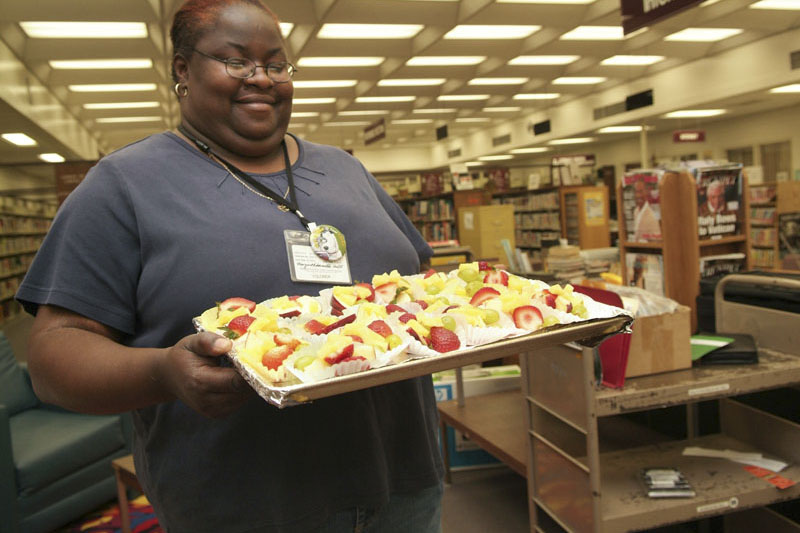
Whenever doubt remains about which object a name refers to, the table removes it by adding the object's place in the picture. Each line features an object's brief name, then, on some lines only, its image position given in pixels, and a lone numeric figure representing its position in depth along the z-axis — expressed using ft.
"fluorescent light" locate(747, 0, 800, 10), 25.32
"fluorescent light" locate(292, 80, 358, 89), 34.27
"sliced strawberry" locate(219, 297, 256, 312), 3.24
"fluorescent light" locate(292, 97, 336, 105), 38.63
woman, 3.06
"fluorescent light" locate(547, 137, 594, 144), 50.58
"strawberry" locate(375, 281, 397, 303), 3.84
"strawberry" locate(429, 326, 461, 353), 3.30
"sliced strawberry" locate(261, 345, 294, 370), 2.95
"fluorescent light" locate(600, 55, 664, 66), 34.09
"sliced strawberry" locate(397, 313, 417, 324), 3.66
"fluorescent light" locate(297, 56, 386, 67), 29.55
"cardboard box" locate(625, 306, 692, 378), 7.46
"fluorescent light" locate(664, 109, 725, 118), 39.05
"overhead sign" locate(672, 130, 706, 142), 34.27
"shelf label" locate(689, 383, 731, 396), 7.01
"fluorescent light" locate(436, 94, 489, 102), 41.01
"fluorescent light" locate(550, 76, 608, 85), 37.92
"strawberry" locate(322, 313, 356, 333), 3.34
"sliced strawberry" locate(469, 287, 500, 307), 4.11
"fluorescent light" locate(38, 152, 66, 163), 34.72
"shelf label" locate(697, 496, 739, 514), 6.95
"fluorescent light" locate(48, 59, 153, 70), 26.50
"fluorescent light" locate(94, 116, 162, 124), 40.73
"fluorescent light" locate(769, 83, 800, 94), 33.53
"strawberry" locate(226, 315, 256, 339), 3.03
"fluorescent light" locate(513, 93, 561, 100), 42.76
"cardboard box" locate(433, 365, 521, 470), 12.44
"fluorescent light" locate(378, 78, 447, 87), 35.29
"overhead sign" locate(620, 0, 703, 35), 11.66
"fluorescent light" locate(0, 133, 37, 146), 26.28
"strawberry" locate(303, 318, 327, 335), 3.33
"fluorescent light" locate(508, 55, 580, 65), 31.92
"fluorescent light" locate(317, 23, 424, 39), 24.88
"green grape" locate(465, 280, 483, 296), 4.40
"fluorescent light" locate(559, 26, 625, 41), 27.02
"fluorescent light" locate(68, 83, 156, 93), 31.12
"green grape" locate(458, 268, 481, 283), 4.63
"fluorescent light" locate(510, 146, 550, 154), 56.63
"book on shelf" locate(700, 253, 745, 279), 9.87
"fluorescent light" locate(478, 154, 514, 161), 61.34
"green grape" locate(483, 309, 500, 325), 3.72
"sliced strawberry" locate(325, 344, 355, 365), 2.93
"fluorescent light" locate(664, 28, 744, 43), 29.63
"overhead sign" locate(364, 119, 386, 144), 37.83
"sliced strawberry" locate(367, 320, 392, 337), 3.37
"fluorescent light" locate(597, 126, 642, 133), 45.18
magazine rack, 9.64
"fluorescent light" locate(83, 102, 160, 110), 35.86
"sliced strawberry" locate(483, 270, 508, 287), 4.57
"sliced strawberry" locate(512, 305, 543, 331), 3.63
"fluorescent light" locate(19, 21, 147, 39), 22.27
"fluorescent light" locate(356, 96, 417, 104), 39.52
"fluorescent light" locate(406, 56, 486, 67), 30.54
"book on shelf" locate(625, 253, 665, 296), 10.18
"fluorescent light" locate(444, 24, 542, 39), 25.76
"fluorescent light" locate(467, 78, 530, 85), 36.47
